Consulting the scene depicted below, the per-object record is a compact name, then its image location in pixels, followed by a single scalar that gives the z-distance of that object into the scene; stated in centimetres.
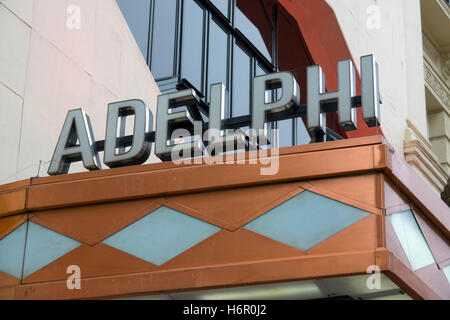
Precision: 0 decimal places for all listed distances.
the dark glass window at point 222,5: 1944
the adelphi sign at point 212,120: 1109
